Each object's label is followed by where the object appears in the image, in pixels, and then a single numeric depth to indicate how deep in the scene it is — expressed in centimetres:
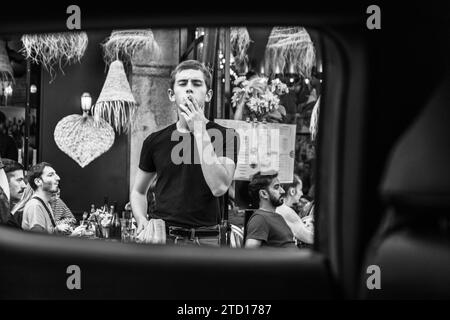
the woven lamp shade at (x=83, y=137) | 418
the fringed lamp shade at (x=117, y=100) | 369
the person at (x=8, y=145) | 353
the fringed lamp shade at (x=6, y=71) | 401
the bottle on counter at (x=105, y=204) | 378
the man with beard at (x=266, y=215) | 221
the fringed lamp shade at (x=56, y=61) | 382
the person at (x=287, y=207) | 302
